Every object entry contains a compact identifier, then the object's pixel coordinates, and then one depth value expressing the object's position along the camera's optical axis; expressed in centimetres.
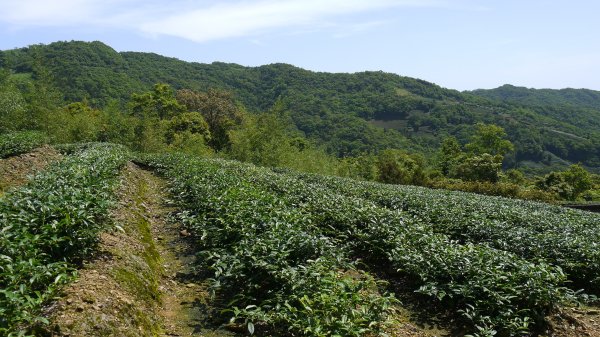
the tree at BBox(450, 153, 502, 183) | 3828
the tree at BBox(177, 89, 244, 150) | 5150
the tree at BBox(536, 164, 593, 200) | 3850
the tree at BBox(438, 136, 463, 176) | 5191
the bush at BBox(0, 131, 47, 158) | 1447
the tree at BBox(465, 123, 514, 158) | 5666
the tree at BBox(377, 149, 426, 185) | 3554
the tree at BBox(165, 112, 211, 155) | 3694
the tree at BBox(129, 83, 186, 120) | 5225
